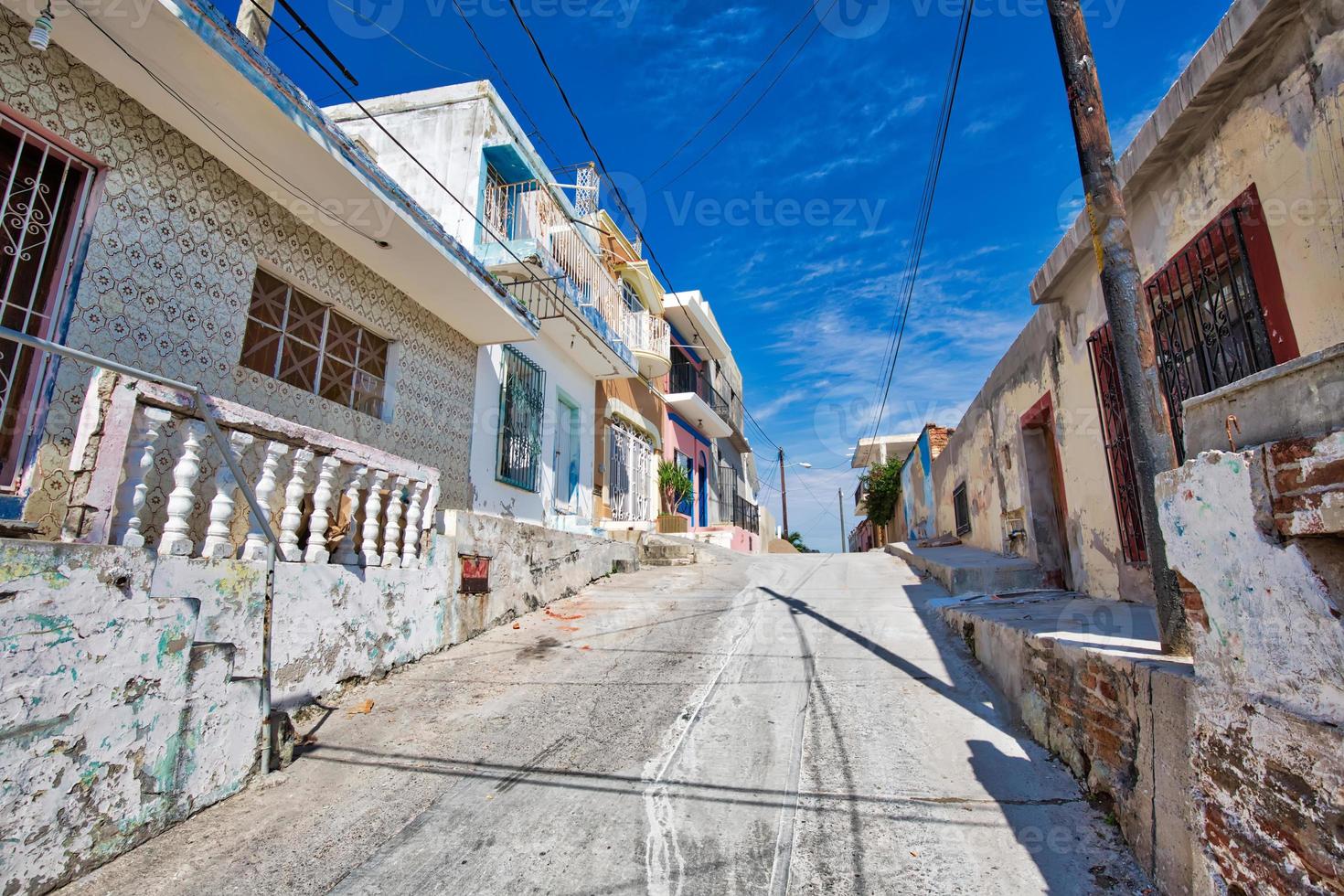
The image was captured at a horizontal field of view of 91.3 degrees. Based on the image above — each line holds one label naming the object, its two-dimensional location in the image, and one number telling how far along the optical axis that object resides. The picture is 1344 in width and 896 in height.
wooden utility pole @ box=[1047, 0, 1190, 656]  2.89
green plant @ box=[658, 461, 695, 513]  15.47
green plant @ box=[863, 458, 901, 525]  21.06
